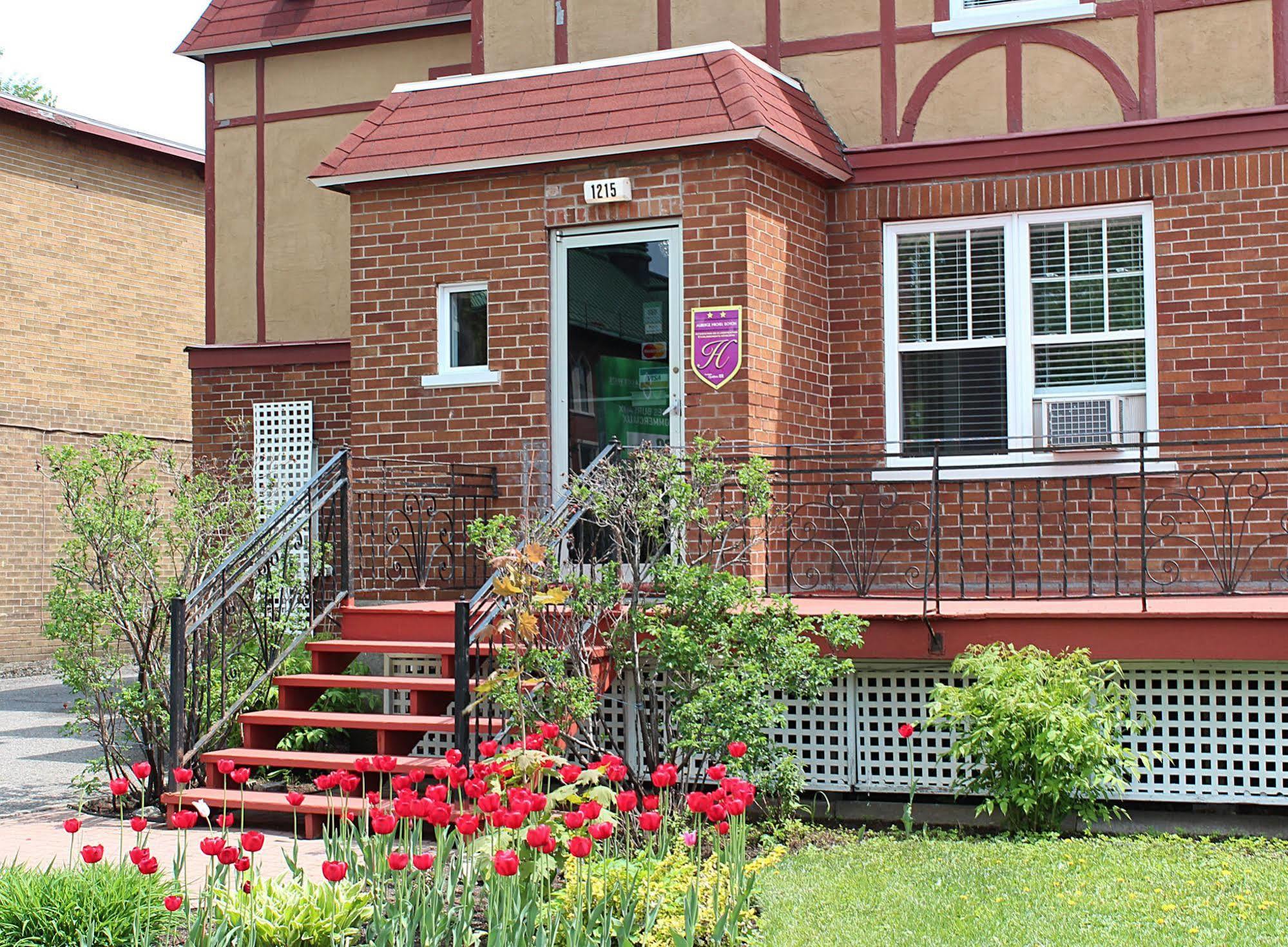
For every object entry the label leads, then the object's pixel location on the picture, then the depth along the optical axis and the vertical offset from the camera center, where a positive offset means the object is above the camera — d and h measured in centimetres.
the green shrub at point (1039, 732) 752 -131
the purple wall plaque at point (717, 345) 976 +89
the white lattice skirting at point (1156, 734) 820 -149
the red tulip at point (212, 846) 472 -117
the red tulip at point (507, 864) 443 -115
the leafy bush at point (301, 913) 545 -161
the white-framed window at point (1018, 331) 1023 +104
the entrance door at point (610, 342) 1026 +96
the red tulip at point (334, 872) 462 -122
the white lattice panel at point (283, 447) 1352 +32
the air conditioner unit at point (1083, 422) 1018 +39
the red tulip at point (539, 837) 462 -112
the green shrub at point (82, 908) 562 -164
